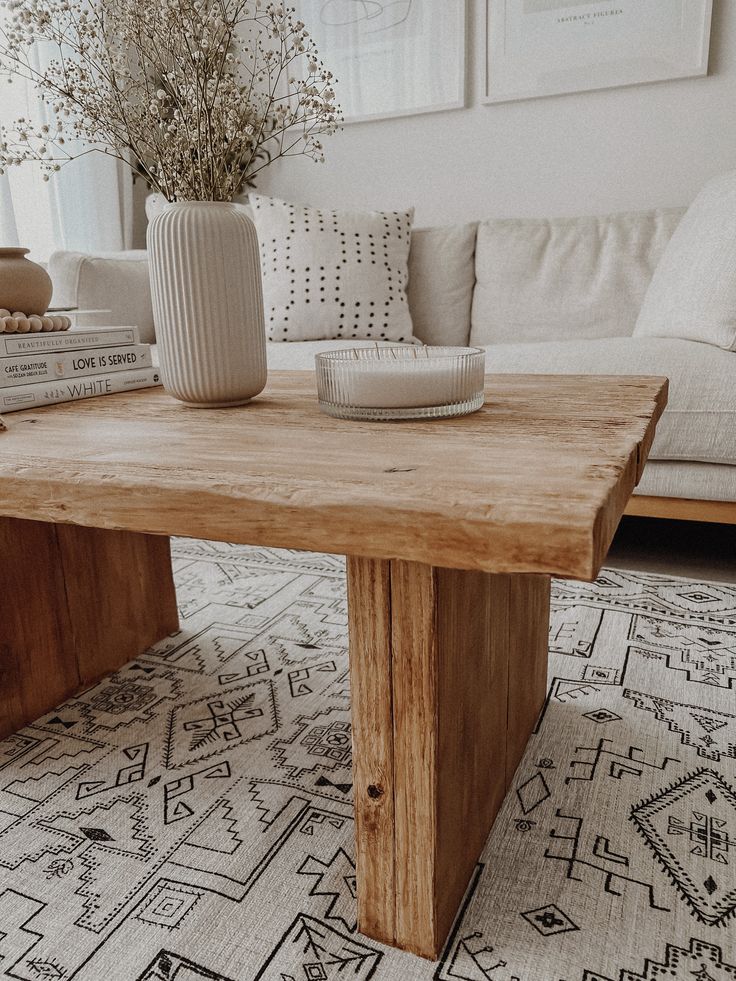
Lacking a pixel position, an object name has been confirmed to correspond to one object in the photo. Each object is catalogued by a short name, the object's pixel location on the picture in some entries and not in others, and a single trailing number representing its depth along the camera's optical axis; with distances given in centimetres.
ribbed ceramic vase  89
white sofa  151
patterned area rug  66
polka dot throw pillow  220
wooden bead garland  98
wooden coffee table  49
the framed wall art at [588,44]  222
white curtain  249
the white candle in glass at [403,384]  78
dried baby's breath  81
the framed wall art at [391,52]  248
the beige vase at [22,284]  104
